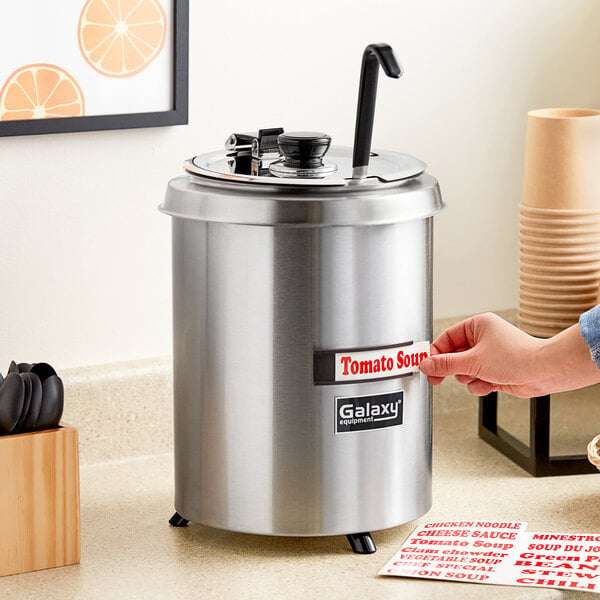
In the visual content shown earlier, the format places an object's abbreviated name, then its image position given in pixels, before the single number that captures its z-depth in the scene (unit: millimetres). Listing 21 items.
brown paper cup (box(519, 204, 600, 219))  2660
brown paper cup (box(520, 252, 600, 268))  2659
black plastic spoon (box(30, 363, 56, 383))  2391
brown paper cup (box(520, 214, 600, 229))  2658
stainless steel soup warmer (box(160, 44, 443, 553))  2319
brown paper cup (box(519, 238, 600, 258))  2660
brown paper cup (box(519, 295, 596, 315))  2666
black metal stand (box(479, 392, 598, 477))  2638
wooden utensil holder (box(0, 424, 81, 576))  2333
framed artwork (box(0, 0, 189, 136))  2527
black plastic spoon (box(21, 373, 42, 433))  2344
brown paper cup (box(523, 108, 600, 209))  2652
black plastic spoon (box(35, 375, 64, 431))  2351
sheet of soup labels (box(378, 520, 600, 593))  2328
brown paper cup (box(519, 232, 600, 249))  2658
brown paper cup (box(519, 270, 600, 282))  2662
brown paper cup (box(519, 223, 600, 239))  2656
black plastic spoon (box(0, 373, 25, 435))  2324
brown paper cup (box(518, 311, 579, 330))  2666
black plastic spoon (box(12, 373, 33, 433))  2340
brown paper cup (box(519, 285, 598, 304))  2665
